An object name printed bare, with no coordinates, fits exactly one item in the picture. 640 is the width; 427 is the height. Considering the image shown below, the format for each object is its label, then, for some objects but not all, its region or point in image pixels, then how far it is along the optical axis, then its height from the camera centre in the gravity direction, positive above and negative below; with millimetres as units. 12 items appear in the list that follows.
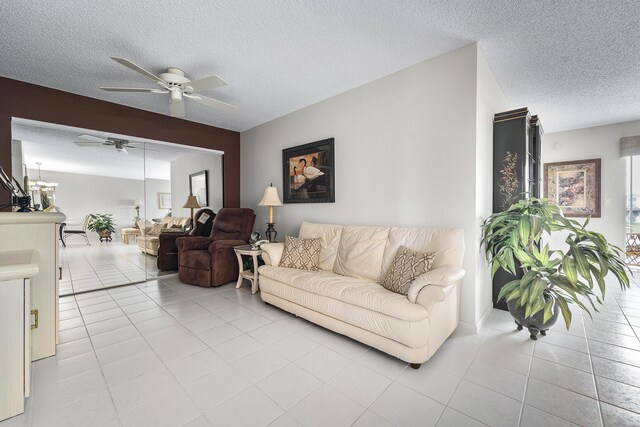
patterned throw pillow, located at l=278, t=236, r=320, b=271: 3027 -520
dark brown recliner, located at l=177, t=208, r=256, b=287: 3791 -594
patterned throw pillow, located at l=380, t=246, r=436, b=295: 2137 -493
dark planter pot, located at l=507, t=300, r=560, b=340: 2236 -962
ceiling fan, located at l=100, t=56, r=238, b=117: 2496 +1251
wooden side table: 3473 -793
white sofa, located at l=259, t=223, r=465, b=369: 1852 -689
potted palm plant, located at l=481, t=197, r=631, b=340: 1981 -415
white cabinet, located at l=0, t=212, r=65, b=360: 1888 -391
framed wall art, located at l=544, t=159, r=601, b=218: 4637 +446
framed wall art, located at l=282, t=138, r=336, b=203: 3559 +564
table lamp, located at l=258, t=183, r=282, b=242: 3756 +172
